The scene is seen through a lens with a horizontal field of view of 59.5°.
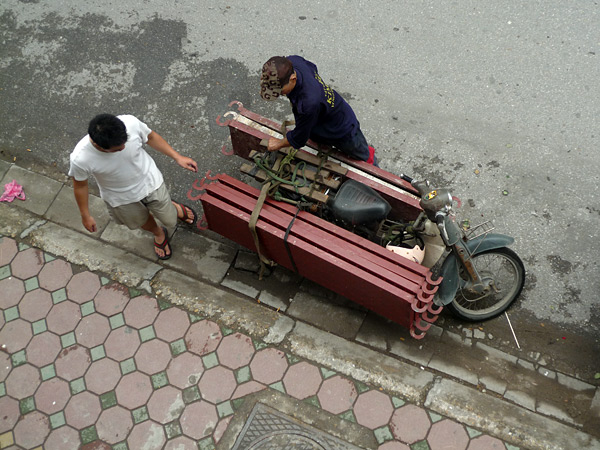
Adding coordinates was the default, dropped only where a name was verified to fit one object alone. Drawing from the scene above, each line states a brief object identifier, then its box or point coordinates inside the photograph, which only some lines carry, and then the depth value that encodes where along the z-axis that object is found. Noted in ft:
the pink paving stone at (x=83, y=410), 13.69
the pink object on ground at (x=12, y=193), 17.26
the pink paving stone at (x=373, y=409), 13.39
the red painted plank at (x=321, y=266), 12.46
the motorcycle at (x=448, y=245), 12.48
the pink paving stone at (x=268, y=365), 14.07
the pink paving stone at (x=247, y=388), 13.87
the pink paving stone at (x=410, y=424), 13.19
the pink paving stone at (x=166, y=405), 13.65
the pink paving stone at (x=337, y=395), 13.60
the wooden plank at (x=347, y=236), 12.65
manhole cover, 13.15
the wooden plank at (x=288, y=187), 13.52
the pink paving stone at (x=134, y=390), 13.88
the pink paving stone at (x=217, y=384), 13.85
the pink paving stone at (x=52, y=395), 13.91
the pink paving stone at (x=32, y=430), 13.52
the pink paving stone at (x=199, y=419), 13.46
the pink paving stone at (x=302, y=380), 13.84
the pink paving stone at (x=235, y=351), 14.29
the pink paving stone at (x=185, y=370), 14.07
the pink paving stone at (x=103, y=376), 14.08
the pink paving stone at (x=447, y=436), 13.01
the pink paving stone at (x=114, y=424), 13.48
